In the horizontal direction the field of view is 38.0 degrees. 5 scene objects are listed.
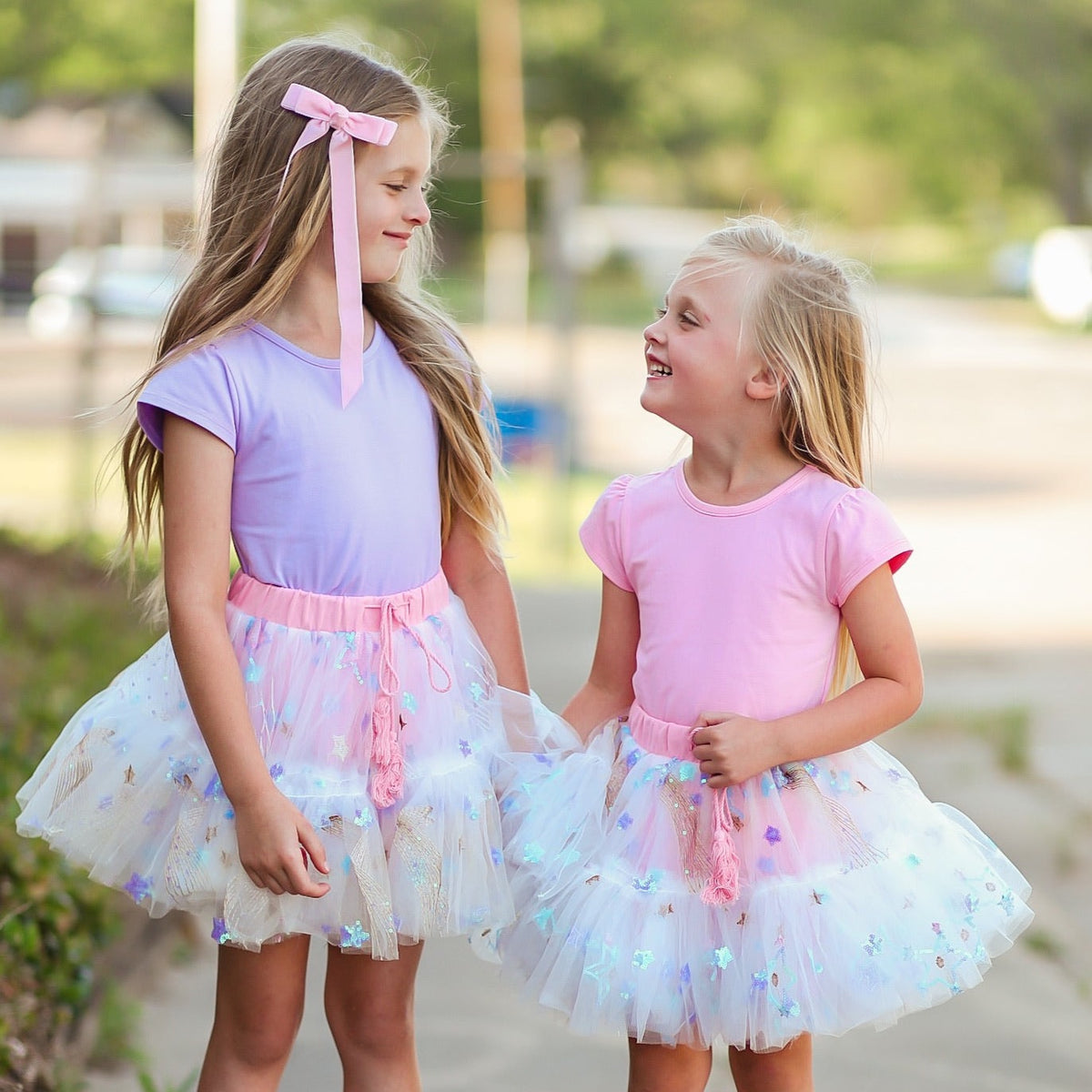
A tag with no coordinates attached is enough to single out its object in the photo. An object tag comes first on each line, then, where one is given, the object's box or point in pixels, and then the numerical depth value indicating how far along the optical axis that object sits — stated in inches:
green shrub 100.9
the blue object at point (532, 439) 470.0
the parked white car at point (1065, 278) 1338.6
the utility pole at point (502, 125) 1405.0
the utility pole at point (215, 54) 524.9
